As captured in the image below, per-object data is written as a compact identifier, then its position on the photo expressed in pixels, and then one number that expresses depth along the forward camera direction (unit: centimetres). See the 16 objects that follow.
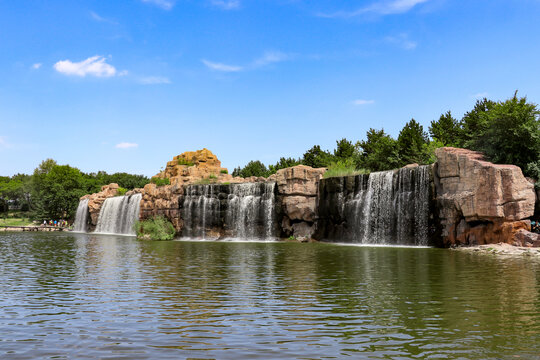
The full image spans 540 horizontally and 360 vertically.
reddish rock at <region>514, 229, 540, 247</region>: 3109
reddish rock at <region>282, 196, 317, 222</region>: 4884
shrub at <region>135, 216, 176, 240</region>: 5241
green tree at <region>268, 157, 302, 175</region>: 8769
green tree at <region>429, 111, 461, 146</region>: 6712
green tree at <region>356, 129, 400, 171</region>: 6238
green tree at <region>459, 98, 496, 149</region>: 6031
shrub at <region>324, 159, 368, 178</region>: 4806
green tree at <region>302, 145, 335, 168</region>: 7650
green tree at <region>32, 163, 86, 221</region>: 9519
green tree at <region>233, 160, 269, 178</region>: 9541
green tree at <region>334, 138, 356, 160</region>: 7725
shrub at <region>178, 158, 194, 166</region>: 8412
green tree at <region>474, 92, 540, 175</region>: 3606
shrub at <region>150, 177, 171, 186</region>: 7444
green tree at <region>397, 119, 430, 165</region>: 5925
